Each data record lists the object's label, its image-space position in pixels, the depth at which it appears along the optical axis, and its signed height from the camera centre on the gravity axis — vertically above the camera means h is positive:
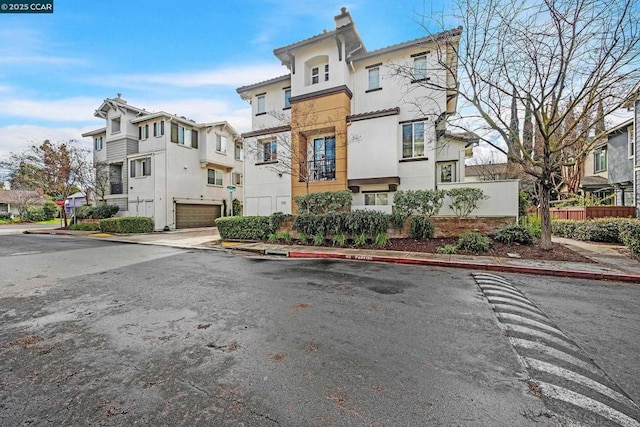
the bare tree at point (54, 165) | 23.34 +4.33
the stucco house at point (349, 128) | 13.91 +4.69
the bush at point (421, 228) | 11.63 -0.67
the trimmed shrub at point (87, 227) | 21.27 -1.01
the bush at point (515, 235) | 10.46 -0.89
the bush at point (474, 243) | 9.91 -1.12
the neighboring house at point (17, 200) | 40.78 +2.30
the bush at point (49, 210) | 39.69 +0.63
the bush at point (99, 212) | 22.91 +0.19
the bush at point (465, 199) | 11.44 +0.56
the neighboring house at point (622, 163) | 16.36 +3.12
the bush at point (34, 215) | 38.17 -0.08
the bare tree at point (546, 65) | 8.25 +4.88
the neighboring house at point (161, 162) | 21.81 +4.47
